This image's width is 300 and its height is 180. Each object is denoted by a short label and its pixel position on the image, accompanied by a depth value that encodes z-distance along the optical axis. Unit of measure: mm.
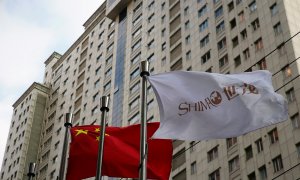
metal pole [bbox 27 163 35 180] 20603
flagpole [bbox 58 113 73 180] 18281
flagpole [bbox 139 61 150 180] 14906
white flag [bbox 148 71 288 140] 16297
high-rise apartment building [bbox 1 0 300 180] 43656
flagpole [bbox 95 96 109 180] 17125
